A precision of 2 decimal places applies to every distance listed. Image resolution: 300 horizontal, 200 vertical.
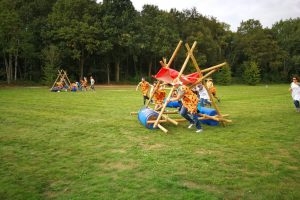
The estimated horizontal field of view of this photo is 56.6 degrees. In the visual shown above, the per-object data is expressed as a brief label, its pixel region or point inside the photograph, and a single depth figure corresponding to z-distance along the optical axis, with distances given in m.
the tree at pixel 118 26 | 51.47
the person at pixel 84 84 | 36.78
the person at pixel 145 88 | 19.39
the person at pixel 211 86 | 19.89
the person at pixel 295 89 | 15.54
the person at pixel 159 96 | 13.89
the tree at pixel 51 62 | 41.97
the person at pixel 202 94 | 17.82
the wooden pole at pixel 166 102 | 11.23
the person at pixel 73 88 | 35.88
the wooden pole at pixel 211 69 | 11.31
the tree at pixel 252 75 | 64.62
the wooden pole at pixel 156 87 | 13.41
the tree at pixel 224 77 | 61.78
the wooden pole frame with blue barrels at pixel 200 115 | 11.27
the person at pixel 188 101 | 10.70
